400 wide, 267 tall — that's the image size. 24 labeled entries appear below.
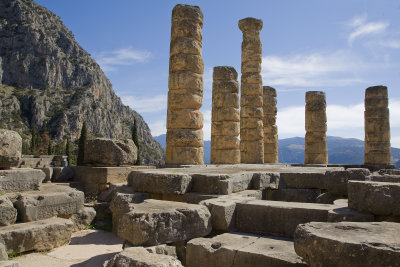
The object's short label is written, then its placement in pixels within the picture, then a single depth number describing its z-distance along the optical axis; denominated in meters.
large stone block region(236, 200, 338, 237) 4.21
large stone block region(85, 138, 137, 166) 8.45
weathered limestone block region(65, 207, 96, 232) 6.35
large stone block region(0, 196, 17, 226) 5.08
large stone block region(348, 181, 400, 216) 3.79
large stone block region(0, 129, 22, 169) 5.80
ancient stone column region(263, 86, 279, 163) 20.67
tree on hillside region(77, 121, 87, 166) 32.04
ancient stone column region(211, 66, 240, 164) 15.37
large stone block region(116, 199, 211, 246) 3.82
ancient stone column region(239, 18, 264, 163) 17.36
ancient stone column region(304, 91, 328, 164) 17.55
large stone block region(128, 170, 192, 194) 5.60
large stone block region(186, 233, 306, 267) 3.23
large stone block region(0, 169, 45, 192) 5.85
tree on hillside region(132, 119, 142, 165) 39.28
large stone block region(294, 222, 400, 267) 2.58
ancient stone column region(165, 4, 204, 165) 11.58
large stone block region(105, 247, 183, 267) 2.89
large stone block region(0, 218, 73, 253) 4.76
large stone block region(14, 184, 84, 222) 5.44
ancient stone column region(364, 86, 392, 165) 16.67
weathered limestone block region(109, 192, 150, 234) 5.70
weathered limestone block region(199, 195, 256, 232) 4.36
